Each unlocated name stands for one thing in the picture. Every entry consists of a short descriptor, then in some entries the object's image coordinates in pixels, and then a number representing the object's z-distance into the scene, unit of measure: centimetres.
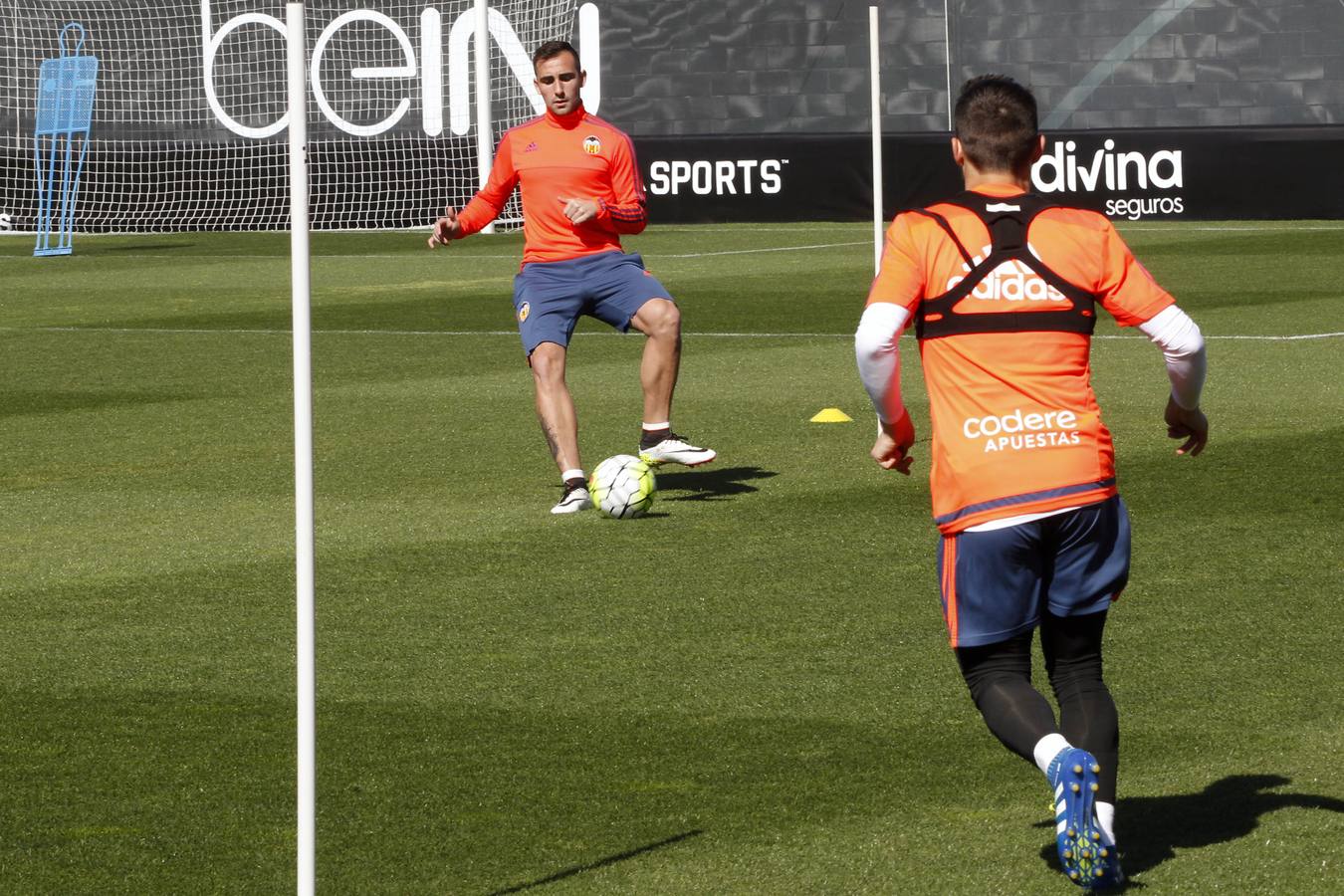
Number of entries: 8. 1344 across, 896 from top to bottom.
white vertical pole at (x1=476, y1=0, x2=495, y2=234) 5519
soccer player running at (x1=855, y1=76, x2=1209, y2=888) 922
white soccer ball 1825
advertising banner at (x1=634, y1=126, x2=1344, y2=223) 5591
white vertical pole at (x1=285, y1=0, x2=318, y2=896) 827
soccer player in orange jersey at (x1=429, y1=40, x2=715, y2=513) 1977
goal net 6275
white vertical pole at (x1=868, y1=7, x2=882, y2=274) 2158
